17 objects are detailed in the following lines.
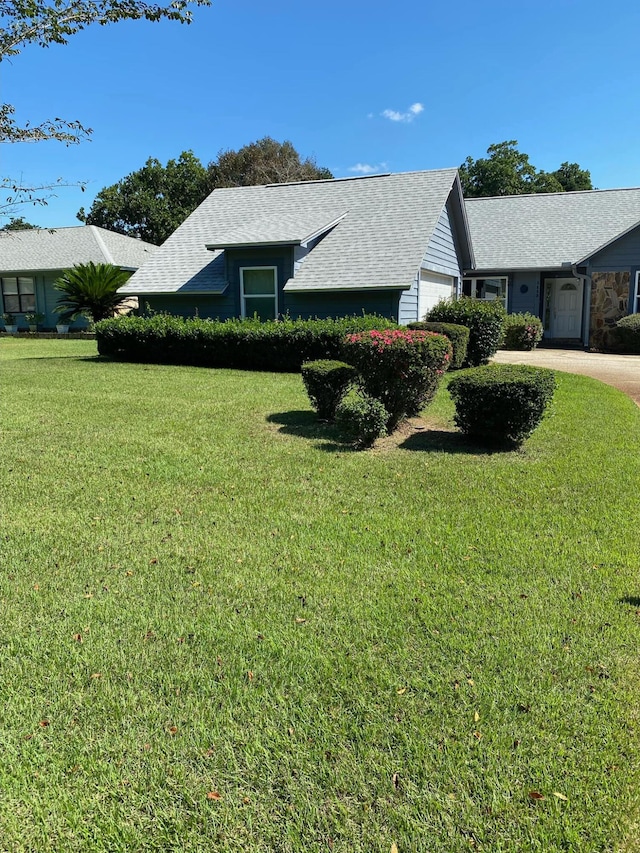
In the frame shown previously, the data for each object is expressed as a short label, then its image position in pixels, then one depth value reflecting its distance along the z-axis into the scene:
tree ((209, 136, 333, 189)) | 44.47
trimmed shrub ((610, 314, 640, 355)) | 18.87
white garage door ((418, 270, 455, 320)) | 17.42
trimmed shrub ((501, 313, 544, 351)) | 19.83
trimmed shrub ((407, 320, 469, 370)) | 13.07
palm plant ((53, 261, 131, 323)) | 22.28
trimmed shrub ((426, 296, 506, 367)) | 14.51
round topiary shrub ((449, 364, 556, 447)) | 6.65
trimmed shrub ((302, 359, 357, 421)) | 8.21
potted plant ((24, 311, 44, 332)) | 29.22
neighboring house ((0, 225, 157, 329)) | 29.23
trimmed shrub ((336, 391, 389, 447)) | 7.11
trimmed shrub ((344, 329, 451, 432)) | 7.41
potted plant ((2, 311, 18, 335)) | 30.08
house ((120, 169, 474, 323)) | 16.34
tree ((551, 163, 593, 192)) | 52.03
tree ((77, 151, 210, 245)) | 48.88
